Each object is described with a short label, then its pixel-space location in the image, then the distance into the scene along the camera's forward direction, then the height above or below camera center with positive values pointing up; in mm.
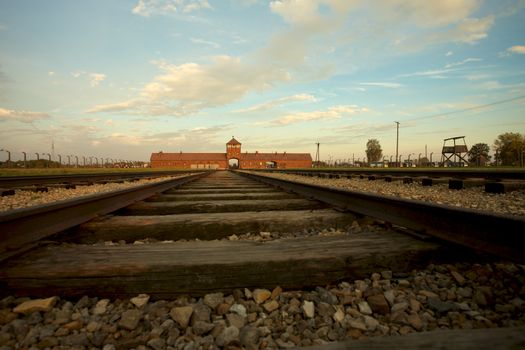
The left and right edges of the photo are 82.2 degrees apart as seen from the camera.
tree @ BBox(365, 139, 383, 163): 114812 +6446
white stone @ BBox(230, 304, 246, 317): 1164 -561
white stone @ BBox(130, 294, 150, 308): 1205 -545
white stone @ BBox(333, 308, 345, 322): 1138 -569
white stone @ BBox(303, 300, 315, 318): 1162 -560
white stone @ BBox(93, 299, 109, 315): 1167 -559
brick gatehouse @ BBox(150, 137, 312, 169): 95125 +2193
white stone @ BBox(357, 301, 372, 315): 1189 -563
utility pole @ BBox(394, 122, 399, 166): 55938 +4557
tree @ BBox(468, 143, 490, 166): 96331 +6415
